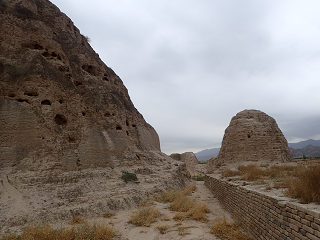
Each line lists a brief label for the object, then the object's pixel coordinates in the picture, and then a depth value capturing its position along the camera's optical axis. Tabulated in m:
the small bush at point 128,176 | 10.82
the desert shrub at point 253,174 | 8.43
